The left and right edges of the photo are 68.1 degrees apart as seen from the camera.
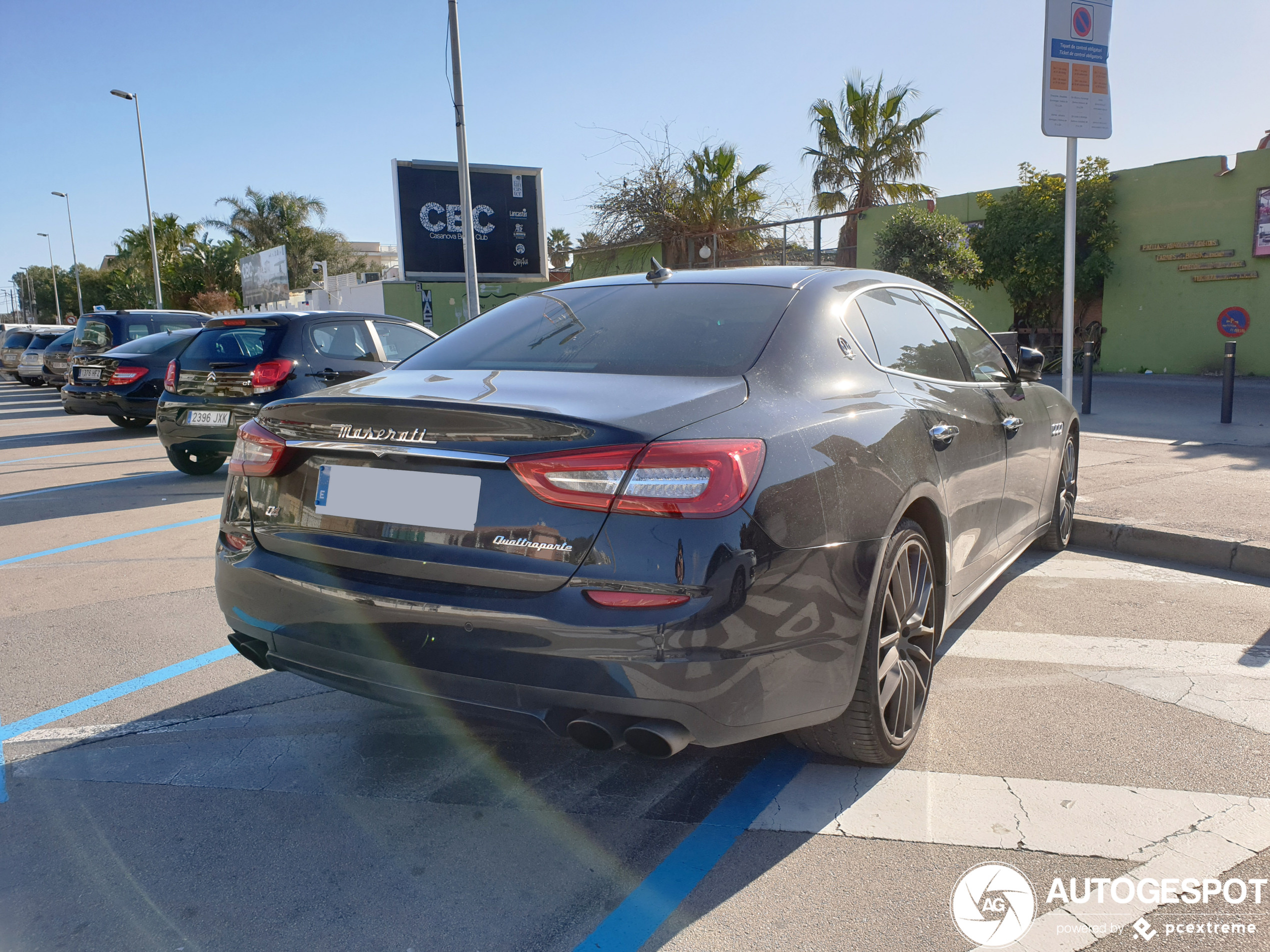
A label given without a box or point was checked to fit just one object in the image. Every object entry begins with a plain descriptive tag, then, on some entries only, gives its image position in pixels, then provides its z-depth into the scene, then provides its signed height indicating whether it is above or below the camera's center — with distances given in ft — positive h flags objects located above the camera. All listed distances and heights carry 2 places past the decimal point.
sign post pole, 27.20 +1.26
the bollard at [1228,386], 33.24 -3.19
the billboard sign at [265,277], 123.24 +6.88
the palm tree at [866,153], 76.28 +12.71
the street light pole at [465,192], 43.93 +6.42
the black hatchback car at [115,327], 51.72 +0.25
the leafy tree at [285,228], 155.74 +16.44
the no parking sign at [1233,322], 33.91 -0.88
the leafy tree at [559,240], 177.78 +15.02
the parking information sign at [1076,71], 26.50 +6.51
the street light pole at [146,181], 107.55 +17.32
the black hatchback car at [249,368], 26.50 -1.16
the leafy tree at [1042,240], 59.57 +4.08
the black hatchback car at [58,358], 71.41 -1.78
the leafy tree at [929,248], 51.60 +3.20
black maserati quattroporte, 7.10 -1.73
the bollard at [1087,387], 38.52 -3.55
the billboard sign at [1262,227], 52.75 +3.87
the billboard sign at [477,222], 68.69 +7.49
